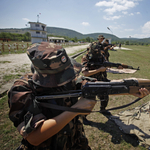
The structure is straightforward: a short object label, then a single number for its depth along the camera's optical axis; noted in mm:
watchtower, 51438
